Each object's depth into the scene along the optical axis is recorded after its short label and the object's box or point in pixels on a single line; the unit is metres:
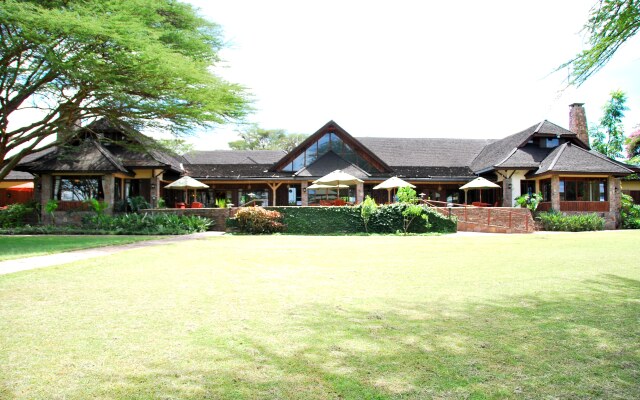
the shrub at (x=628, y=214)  23.75
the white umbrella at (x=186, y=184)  24.20
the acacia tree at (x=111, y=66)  13.30
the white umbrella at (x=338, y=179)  22.25
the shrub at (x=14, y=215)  21.48
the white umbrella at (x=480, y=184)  24.98
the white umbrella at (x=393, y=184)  23.59
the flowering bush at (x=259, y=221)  19.16
